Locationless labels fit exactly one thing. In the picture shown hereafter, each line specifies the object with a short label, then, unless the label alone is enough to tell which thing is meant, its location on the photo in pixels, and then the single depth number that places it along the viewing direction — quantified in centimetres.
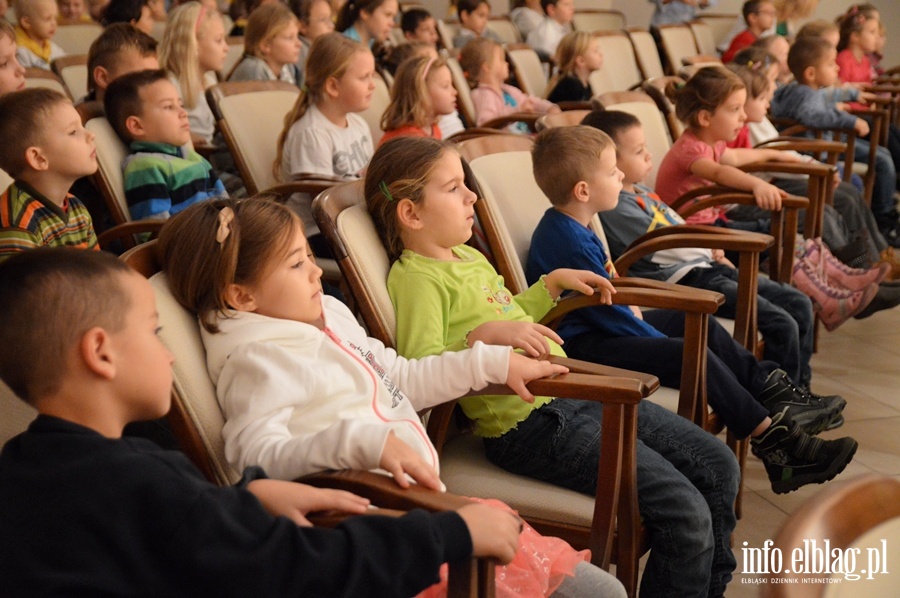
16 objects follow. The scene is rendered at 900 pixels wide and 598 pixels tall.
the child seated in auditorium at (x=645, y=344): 216
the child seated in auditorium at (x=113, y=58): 312
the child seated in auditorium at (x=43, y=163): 218
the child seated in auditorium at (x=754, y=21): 685
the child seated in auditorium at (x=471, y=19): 653
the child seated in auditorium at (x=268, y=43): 394
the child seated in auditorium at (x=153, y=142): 264
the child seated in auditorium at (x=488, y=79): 472
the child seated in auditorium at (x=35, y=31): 437
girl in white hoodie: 136
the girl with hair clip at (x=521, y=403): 171
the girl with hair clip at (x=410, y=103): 340
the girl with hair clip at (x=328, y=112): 317
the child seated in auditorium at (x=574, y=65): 521
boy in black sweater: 104
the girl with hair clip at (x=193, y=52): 361
